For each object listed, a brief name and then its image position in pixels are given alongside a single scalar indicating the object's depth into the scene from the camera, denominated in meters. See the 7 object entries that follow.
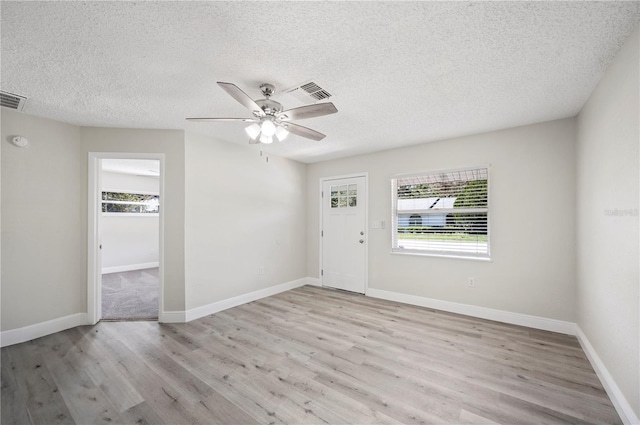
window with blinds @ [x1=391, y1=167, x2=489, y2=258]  3.59
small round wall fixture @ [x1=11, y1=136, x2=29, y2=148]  2.81
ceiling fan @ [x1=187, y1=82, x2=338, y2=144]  2.03
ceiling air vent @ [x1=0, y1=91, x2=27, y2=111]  2.44
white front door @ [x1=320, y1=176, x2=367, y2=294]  4.68
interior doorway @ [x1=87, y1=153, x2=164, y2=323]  4.23
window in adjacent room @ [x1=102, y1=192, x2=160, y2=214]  6.45
